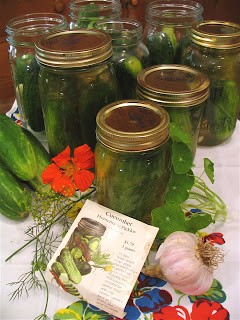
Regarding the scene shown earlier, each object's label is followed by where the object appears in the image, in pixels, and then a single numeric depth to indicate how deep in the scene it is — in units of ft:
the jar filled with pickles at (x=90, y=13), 2.72
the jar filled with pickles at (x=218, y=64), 2.31
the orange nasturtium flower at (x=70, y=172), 1.95
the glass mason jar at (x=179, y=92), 2.02
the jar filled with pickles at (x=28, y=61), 2.49
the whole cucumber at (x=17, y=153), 2.11
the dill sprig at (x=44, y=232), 1.80
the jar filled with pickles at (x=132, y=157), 1.63
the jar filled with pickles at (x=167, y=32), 2.71
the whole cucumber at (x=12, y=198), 2.02
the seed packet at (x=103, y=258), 1.59
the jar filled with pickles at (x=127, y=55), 2.45
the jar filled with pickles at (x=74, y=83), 1.93
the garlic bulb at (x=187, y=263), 1.59
